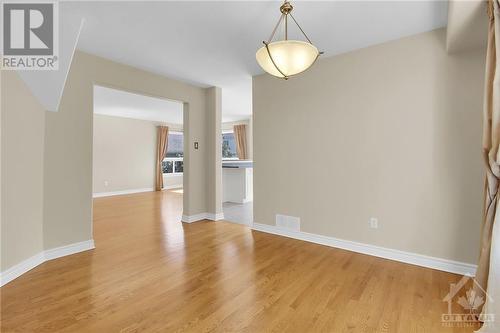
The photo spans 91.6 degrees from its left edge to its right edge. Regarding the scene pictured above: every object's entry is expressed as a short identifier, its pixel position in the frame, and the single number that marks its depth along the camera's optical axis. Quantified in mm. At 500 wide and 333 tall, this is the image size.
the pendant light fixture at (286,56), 1646
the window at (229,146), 9258
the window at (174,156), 8961
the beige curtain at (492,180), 1515
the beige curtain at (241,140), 8477
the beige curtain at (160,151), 8375
